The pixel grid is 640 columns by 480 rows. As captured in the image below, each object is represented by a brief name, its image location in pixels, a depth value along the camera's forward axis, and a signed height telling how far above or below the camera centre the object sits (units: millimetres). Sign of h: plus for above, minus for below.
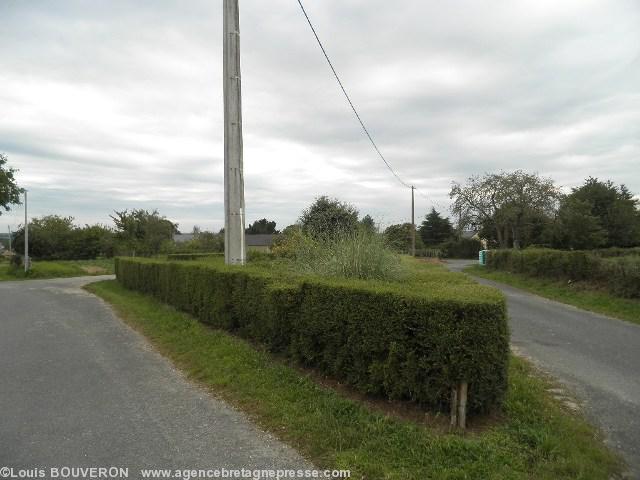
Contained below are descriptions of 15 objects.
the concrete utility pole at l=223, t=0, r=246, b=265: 9852 +1885
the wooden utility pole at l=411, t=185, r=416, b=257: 40312 +3647
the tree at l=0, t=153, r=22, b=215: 39031 +4808
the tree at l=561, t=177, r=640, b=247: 40781 +3003
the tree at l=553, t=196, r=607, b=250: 39688 +1457
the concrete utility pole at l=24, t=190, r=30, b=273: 29953 +283
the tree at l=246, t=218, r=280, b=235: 98825 +3982
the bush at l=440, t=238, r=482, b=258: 60081 -355
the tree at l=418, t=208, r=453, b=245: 65062 +2210
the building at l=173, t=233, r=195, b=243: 89656 +2204
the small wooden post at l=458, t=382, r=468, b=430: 4066 -1352
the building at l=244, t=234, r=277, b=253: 79481 +1217
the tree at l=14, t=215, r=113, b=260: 46062 +520
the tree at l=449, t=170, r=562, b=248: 43500 +3894
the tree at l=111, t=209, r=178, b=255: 35844 +961
